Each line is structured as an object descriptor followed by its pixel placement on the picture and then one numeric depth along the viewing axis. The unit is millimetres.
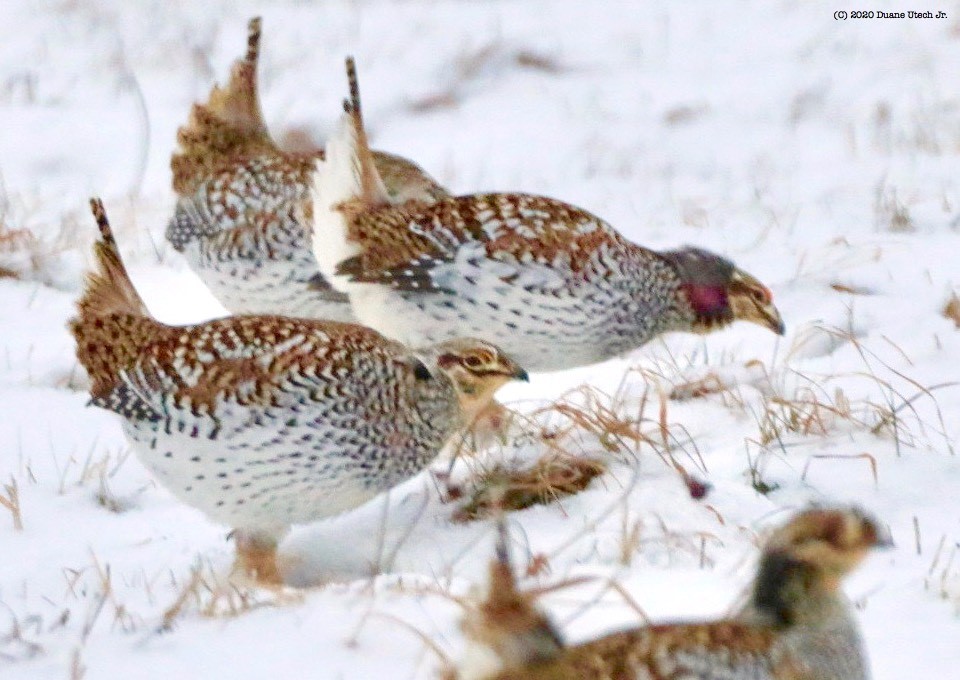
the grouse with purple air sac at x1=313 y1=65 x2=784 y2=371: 10055
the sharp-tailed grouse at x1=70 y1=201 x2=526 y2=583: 7875
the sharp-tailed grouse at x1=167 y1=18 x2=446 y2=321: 11547
